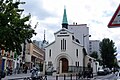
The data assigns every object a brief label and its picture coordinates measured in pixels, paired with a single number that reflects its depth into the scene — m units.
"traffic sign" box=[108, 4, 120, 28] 2.67
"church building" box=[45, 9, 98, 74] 30.13
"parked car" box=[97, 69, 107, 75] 27.27
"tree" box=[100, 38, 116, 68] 41.93
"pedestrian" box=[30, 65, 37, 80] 11.35
